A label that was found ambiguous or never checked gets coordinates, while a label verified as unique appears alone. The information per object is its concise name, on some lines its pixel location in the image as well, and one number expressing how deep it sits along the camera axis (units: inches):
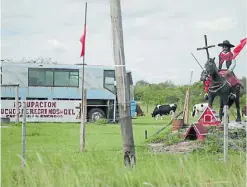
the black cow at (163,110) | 1443.5
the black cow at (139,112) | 1495.6
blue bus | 1120.2
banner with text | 1070.4
